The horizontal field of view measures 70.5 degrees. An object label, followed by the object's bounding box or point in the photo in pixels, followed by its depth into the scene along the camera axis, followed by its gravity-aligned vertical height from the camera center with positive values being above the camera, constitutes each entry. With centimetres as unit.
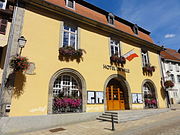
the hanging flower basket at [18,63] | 602 +136
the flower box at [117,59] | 1011 +259
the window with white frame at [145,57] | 1281 +350
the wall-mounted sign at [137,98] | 1053 -51
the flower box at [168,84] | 1260 +75
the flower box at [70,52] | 790 +252
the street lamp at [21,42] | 616 +242
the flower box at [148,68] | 1195 +220
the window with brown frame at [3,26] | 876 +458
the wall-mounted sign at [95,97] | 830 -32
